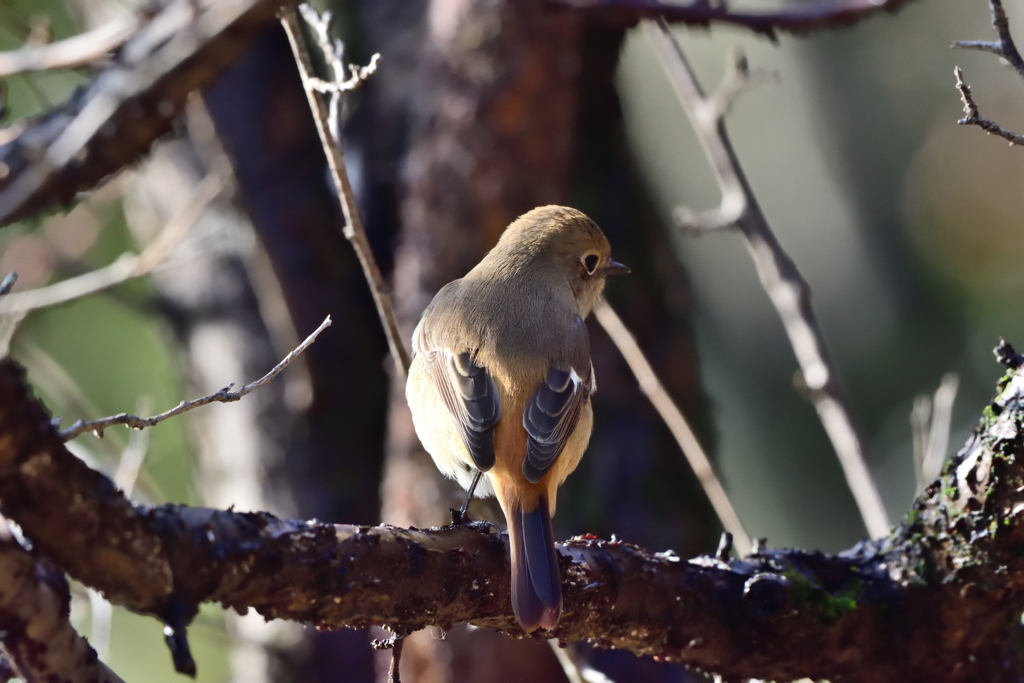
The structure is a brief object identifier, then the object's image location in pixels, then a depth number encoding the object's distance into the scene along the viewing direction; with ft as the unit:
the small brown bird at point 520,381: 16.40
